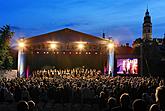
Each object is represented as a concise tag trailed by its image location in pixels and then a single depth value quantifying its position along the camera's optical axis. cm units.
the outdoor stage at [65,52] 2488
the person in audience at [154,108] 383
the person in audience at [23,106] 379
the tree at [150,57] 2821
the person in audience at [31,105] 415
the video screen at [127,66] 2567
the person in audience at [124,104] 405
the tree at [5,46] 2325
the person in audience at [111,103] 470
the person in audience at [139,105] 363
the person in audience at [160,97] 450
